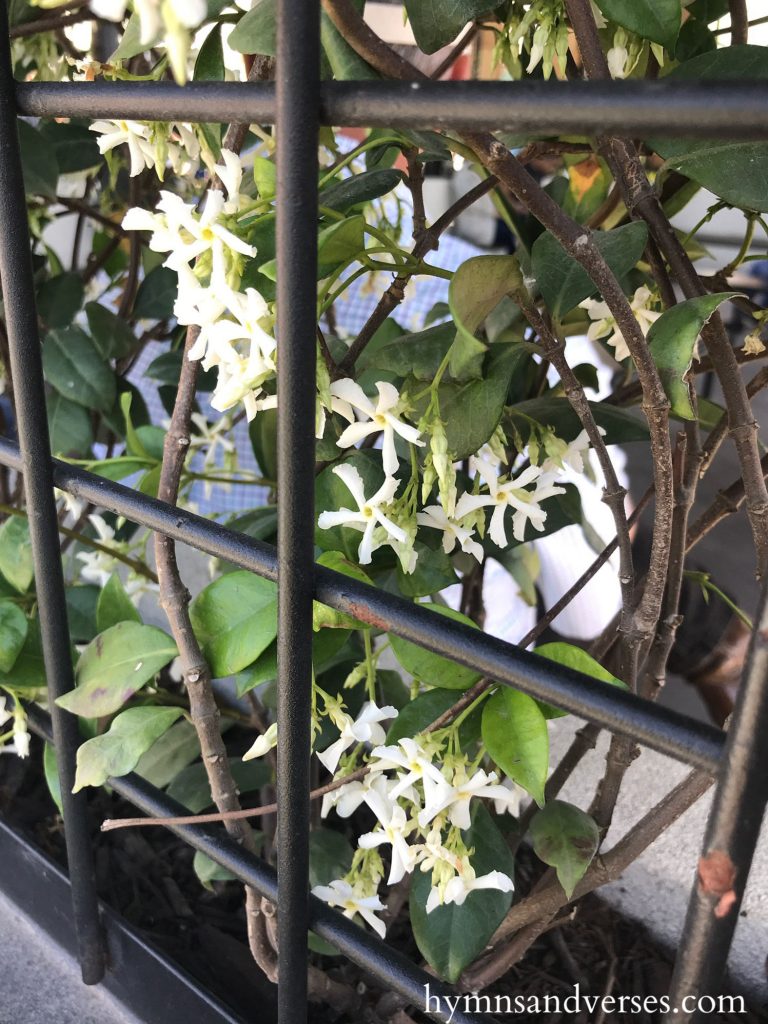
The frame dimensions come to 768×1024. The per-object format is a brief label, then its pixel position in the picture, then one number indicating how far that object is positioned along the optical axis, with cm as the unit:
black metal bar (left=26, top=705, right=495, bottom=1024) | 39
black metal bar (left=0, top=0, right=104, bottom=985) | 39
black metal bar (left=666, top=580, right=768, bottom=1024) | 25
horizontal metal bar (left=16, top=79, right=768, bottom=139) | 22
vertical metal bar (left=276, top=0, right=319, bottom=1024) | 27
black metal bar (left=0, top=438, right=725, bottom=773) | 27
